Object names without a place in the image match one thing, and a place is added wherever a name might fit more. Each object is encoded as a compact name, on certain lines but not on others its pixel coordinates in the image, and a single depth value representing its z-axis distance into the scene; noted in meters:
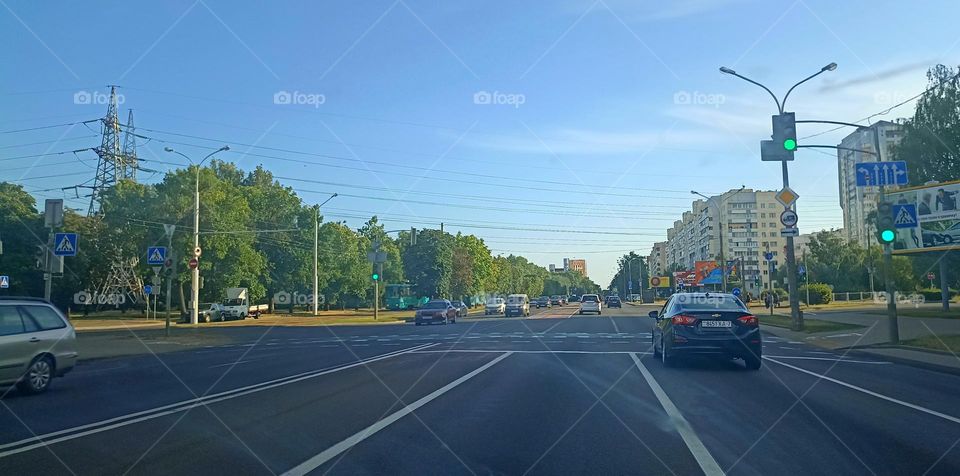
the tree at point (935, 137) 45.19
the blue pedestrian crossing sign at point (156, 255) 28.34
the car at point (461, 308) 64.28
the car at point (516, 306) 61.22
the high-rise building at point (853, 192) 89.43
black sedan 13.85
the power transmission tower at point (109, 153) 61.75
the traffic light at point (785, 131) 21.58
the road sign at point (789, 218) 27.63
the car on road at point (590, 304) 58.53
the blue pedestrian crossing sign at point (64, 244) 20.32
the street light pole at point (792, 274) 29.12
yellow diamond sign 27.77
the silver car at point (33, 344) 11.41
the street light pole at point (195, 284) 44.88
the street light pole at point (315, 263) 56.69
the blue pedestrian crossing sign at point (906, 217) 20.81
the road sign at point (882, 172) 20.86
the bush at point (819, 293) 68.44
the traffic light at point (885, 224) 19.95
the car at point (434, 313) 45.69
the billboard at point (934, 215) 36.28
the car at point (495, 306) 67.94
